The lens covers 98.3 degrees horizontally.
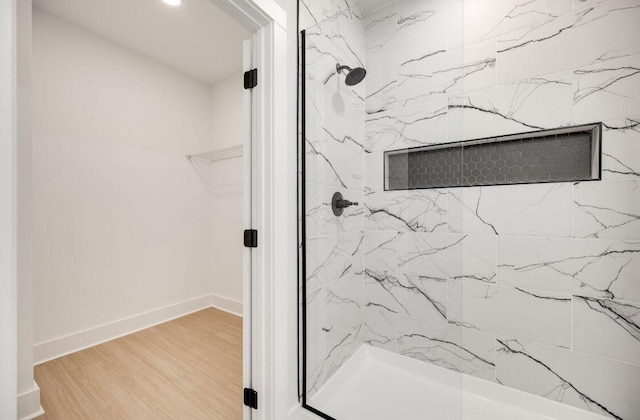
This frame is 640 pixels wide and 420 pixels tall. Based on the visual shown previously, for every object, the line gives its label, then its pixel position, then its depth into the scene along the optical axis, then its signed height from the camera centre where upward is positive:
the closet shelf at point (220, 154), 2.78 +0.55
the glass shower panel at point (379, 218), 1.26 -0.06
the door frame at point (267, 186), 1.23 +0.09
